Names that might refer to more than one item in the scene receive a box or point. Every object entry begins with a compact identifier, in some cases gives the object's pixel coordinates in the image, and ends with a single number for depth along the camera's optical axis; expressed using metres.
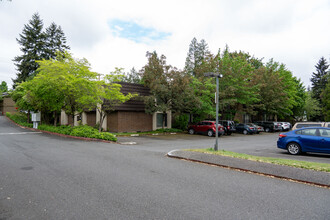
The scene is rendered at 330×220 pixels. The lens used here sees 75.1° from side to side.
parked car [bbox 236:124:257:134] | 27.22
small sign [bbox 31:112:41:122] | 23.47
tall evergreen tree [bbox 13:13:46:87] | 37.38
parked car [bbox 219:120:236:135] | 24.44
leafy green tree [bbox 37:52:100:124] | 16.47
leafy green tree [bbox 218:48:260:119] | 25.66
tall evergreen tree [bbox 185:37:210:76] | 50.67
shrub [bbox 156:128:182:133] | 24.30
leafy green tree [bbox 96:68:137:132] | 17.64
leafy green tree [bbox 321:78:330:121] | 33.91
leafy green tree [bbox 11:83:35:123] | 22.18
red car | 22.36
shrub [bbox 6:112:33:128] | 27.11
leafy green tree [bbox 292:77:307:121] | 42.73
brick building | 22.56
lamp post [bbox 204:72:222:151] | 9.98
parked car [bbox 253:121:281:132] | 32.41
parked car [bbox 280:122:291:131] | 34.41
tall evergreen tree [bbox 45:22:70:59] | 40.00
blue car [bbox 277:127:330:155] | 10.06
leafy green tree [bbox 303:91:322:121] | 46.41
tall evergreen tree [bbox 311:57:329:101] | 61.72
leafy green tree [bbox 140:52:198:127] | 22.03
